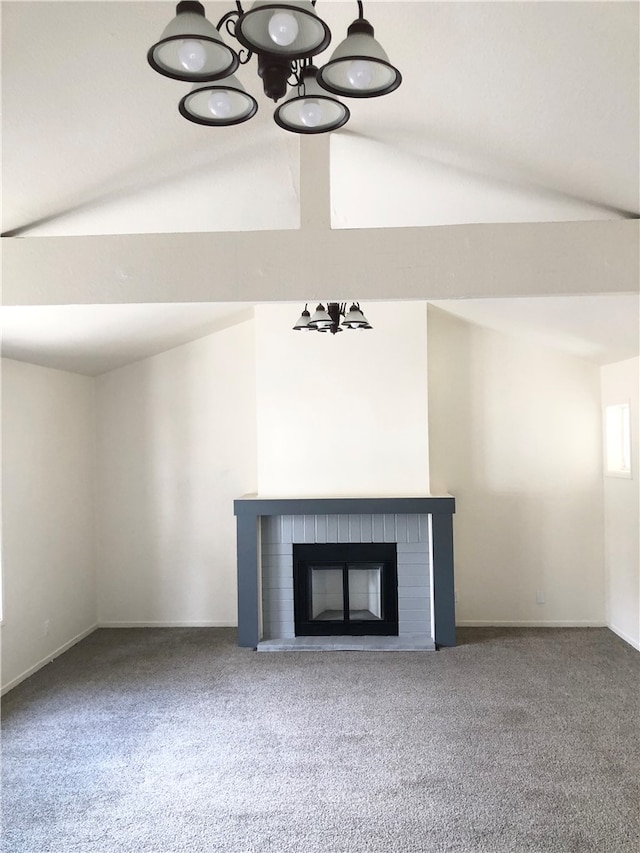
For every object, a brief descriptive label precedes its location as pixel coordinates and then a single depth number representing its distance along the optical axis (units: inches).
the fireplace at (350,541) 208.2
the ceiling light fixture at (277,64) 51.0
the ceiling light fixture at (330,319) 164.9
